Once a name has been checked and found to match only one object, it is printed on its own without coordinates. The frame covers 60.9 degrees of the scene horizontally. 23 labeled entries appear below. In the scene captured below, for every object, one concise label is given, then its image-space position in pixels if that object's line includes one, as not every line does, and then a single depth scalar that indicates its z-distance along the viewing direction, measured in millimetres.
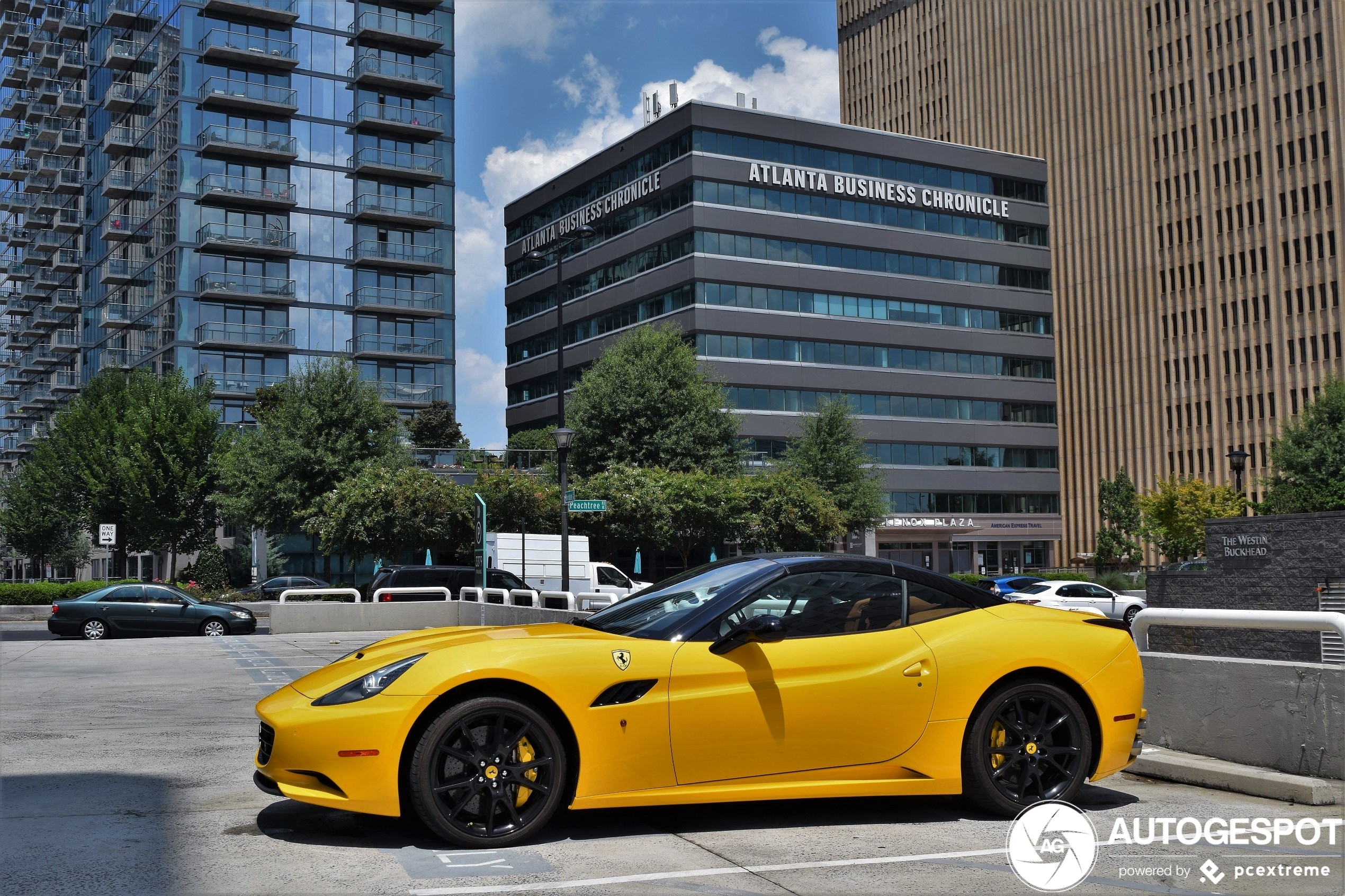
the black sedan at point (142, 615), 25188
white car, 33188
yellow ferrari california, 5387
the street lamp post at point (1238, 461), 34688
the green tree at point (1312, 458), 52875
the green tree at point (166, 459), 48219
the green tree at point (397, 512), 37875
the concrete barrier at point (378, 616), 26906
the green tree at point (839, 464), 57000
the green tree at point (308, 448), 44031
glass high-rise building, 65188
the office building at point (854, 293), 67750
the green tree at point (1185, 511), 61531
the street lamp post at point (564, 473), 25922
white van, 32969
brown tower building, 83562
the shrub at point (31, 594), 34844
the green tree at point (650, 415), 50562
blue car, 36344
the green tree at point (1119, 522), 80375
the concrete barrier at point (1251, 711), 6680
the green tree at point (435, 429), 67688
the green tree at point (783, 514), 44406
